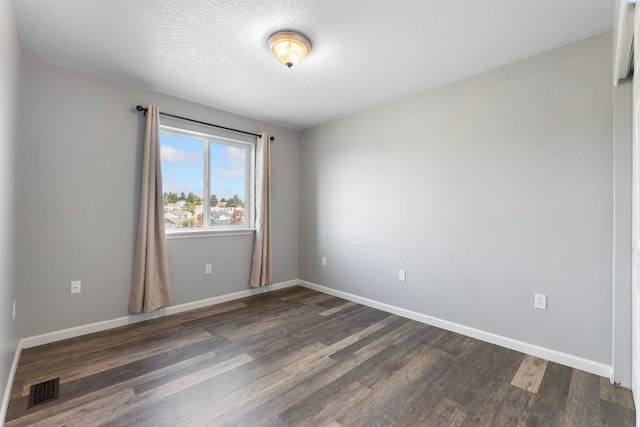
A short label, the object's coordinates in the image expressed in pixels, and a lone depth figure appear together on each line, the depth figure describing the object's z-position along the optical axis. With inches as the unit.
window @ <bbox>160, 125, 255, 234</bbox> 130.7
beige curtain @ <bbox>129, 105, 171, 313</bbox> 114.5
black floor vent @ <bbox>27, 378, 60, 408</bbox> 68.4
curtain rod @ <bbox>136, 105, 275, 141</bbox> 115.5
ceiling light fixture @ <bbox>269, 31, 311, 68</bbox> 80.8
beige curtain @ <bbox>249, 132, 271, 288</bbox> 153.0
